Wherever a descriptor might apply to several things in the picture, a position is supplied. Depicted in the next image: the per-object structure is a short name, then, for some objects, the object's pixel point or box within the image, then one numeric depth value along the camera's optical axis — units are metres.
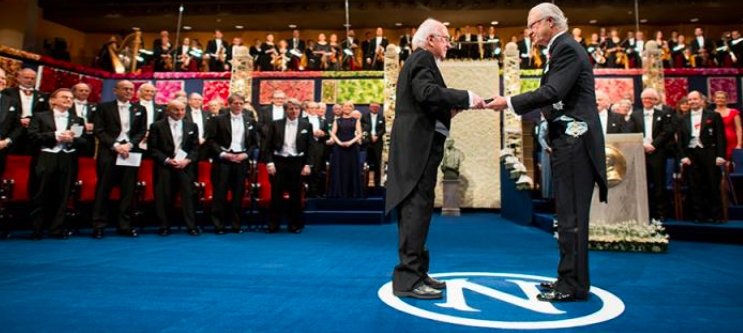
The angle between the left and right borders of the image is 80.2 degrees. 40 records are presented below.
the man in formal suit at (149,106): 5.02
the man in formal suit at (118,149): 4.54
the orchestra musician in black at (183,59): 12.69
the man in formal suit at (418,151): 2.11
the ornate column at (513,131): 6.39
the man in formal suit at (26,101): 4.66
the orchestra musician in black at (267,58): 12.39
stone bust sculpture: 8.39
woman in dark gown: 6.74
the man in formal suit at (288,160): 5.31
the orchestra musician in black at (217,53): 12.53
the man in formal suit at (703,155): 5.08
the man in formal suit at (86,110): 5.20
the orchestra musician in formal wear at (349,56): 11.80
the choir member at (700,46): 11.93
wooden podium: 3.96
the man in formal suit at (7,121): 4.35
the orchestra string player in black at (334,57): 12.14
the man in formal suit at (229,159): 5.21
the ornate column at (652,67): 9.76
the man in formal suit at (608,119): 5.22
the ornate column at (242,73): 11.24
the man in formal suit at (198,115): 5.83
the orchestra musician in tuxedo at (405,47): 11.62
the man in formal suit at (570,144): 2.10
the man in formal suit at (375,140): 7.79
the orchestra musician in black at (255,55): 12.56
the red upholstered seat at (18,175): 4.47
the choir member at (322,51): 12.23
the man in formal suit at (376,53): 12.04
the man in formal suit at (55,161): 4.28
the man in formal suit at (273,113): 6.02
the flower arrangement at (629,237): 3.74
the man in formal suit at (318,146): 6.90
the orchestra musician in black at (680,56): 11.71
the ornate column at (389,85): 8.22
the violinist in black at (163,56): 12.67
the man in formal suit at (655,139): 5.27
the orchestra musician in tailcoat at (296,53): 12.38
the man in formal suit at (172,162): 4.91
